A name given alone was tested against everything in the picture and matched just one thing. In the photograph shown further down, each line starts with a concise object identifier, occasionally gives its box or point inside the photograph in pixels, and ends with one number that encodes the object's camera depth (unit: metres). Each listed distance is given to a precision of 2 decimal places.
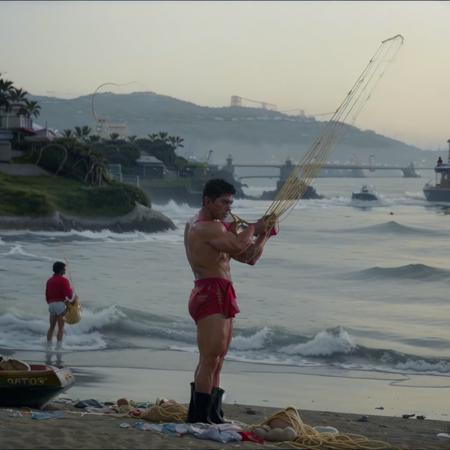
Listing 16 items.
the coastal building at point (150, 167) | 96.38
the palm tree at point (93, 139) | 95.56
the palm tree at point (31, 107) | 75.86
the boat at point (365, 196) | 110.38
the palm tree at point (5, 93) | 73.43
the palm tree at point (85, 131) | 97.44
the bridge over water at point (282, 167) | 159.38
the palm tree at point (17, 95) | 76.19
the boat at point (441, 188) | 106.69
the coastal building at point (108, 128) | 123.19
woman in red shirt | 14.58
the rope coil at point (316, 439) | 7.41
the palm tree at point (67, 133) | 82.25
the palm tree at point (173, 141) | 111.36
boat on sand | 9.13
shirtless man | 7.54
